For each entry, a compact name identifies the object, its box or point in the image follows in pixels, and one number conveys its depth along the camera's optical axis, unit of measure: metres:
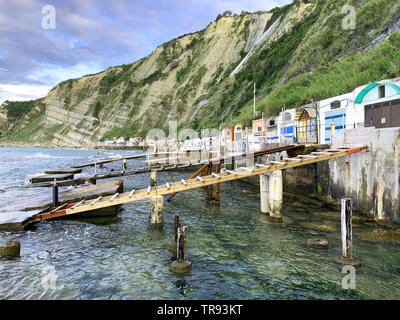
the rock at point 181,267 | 7.78
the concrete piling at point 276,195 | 12.44
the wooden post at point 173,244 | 8.57
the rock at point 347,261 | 7.89
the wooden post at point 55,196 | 12.51
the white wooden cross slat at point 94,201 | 11.06
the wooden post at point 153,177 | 19.83
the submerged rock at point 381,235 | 9.62
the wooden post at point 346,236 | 8.10
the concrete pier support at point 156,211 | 12.10
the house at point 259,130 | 29.82
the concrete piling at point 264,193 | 13.38
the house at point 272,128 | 28.61
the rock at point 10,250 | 8.80
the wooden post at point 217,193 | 16.55
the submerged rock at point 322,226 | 11.25
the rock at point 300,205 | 14.88
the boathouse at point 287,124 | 26.34
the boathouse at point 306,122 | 22.38
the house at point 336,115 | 18.33
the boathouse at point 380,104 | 15.20
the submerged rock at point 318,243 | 9.23
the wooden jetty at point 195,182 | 11.03
